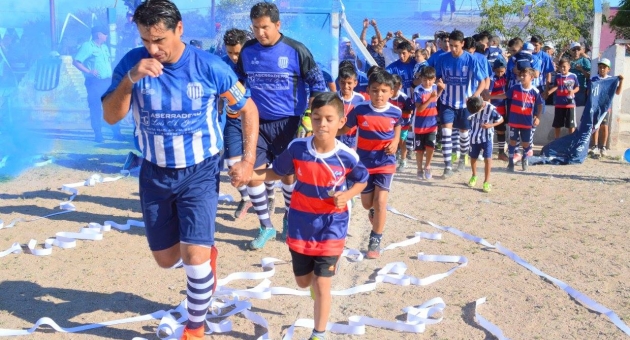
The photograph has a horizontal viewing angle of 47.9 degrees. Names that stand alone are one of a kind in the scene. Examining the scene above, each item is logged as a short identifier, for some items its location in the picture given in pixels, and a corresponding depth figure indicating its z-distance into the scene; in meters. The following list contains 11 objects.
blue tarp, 11.95
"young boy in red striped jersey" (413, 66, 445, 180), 10.36
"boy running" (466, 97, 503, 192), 9.79
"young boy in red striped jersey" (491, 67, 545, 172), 11.16
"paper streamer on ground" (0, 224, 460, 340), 4.74
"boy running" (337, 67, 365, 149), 7.98
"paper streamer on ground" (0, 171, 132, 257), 6.53
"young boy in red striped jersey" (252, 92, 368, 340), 4.49
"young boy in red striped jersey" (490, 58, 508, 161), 12.49
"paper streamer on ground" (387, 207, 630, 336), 5.00
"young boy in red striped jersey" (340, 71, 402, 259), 6.55
